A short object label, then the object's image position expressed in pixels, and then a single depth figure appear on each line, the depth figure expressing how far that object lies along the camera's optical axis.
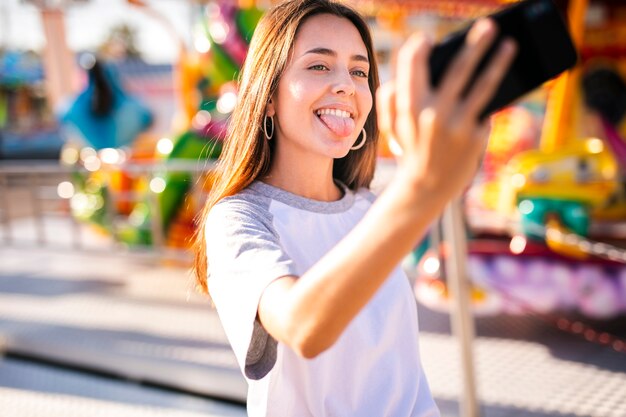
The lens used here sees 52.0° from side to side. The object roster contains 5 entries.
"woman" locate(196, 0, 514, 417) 0.73
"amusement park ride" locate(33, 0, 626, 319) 3.31
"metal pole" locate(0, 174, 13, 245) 4.60
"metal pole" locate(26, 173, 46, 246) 4.76
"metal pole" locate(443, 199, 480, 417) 2.02
